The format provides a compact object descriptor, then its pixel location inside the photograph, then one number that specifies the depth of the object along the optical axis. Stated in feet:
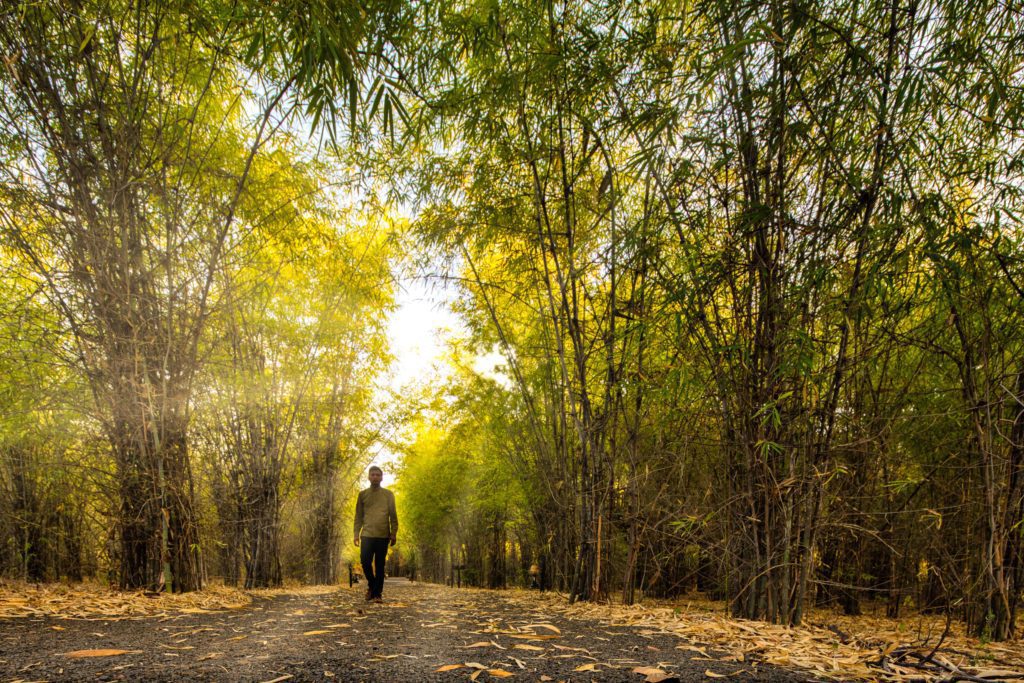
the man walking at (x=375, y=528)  15.02
